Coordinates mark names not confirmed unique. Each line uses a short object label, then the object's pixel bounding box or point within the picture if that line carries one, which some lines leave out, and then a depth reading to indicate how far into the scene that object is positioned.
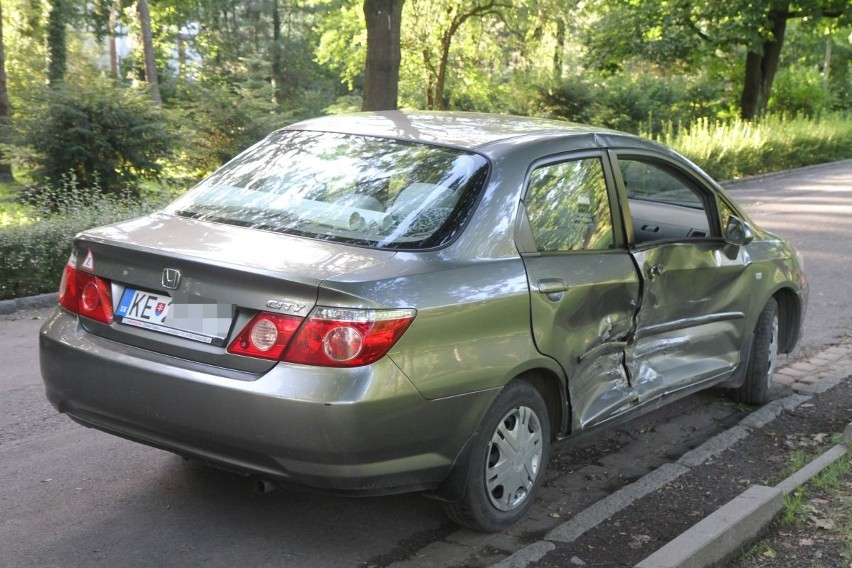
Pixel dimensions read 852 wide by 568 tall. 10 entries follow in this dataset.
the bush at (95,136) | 15.15
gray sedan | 3.63
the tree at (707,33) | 30.47
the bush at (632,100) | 30.92
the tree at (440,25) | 28.83
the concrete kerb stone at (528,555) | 4.07
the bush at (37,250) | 9.29
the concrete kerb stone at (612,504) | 4.41
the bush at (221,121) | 18.89
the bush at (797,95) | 39.09
